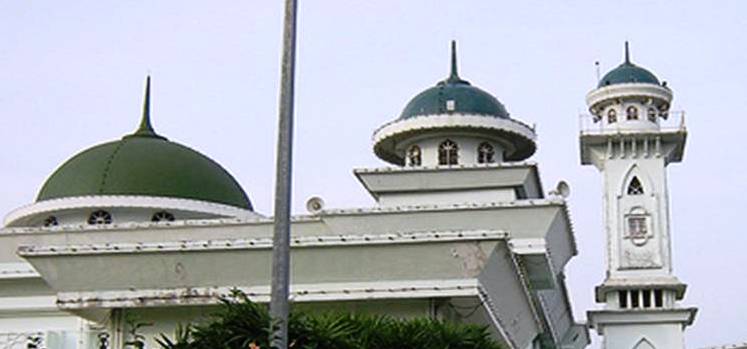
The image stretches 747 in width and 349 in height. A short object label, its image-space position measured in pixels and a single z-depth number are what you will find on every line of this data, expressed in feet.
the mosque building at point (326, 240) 69.62
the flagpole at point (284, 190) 37.70
